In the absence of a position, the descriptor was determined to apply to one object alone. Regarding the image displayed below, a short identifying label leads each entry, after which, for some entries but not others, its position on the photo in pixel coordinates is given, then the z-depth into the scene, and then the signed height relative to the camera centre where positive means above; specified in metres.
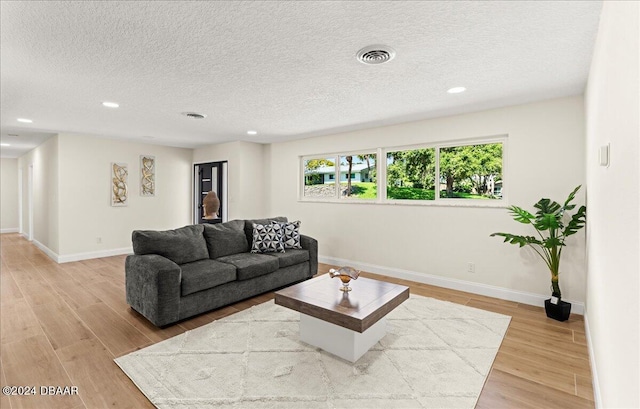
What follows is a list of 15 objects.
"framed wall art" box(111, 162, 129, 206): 6.17 +0.36
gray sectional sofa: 2.87 -0.74
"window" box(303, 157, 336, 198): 5.62 +0.46
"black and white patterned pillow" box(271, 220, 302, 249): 4.34 -0.50
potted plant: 3.00 -0.32
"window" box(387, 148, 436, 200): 4.41 +0.41
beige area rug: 1.92 -1.23
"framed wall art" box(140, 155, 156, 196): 6.62 +0.58
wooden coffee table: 2.25 -0.84
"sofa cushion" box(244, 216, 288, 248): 4.26 -0.35
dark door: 6.62 +0.42
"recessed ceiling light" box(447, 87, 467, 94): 3.05 +1.14
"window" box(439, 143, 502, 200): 3.87 +0.40
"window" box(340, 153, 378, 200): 5.03 +0.43
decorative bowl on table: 2.69 -0.66
